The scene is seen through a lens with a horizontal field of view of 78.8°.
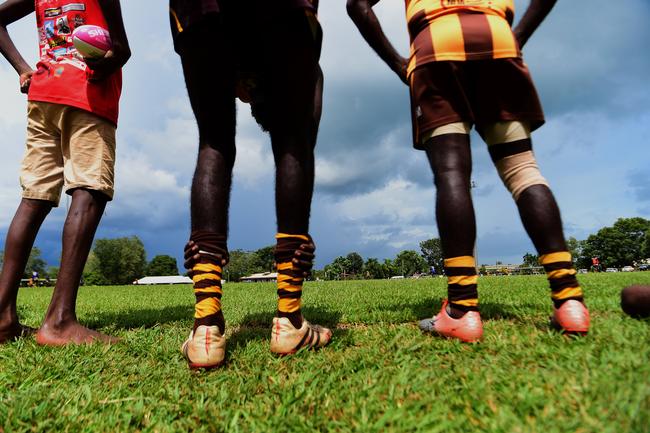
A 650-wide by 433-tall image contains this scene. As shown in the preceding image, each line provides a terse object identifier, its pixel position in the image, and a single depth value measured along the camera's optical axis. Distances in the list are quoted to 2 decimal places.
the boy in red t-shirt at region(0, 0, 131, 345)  2.88
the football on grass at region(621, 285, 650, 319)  2.23
